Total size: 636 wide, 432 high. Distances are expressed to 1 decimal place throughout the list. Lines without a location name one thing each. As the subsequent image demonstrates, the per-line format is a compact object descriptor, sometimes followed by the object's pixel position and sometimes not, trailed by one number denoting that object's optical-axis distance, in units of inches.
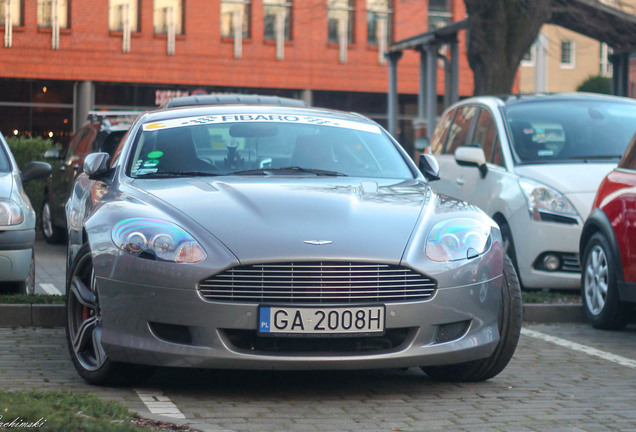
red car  328.2
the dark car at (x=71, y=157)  550.9
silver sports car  217.9
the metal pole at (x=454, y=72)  902.4
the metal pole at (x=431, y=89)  917.8
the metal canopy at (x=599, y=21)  721.0
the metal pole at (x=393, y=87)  1049.5
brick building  1627.7
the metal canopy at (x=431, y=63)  876.5
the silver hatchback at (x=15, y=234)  338.6
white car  403.9
